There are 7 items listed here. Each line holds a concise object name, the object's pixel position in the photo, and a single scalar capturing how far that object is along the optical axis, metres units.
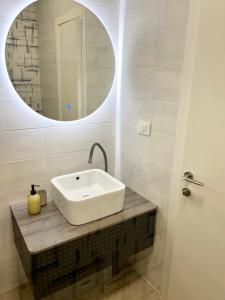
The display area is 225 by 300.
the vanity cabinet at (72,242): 1.20
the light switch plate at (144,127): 1.53
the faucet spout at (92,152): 1.63
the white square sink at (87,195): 1.31
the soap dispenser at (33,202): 1.41
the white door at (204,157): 1.08
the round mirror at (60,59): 1.34
